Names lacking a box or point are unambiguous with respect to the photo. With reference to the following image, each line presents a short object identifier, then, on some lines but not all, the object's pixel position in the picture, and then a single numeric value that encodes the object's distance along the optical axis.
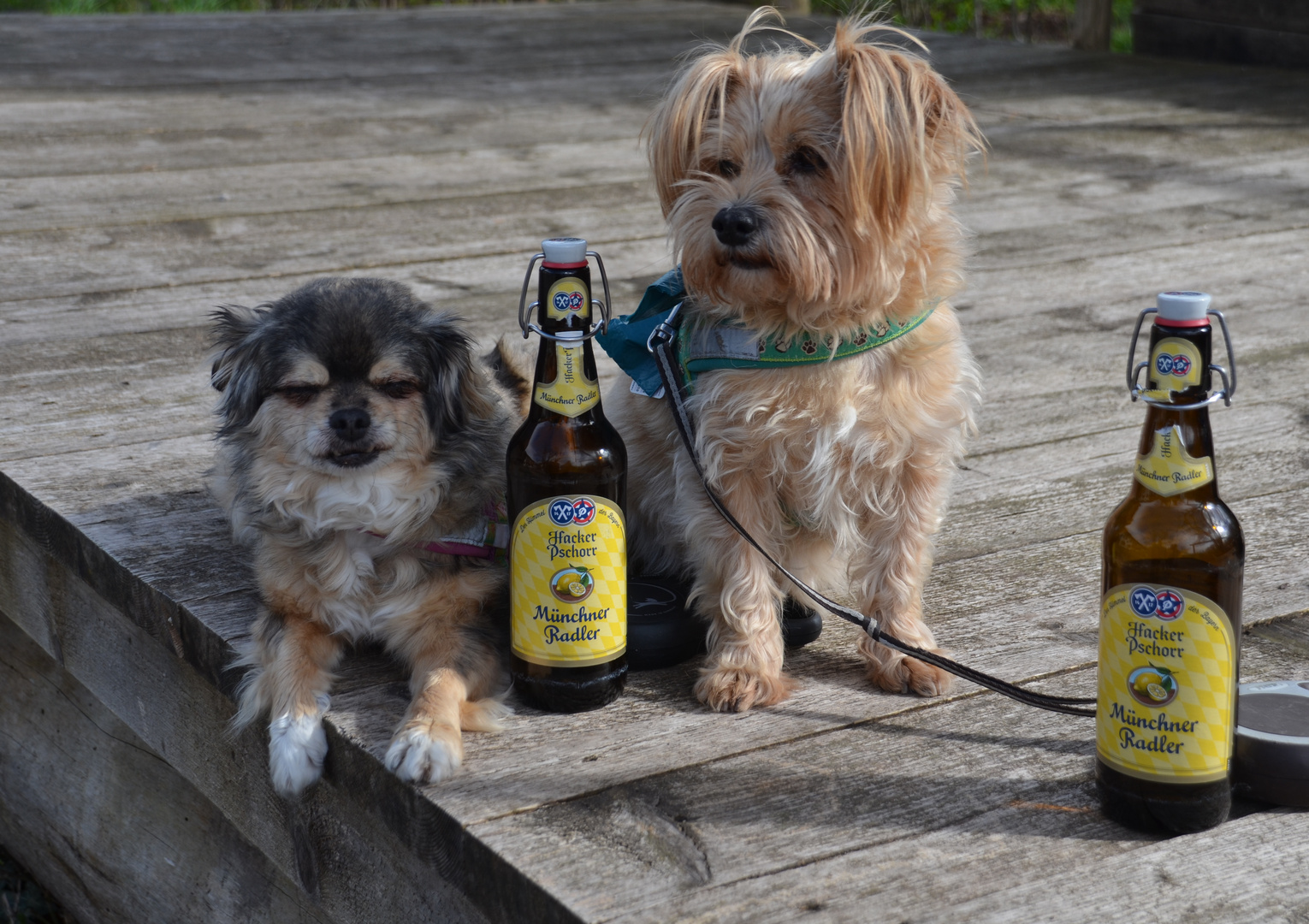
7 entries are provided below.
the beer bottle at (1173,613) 1.25
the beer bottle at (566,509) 1.37
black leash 1.40
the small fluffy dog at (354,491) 1.42
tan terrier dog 1.40
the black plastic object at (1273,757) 1.30
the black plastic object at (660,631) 1.49
